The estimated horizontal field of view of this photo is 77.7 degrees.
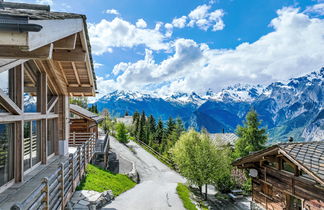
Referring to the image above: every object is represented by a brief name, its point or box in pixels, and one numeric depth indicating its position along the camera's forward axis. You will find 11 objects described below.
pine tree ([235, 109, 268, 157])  20.62
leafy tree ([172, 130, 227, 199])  17.03
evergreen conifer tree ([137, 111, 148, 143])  43.23
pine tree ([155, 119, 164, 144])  42.64
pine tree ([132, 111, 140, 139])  47.91
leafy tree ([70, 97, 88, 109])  49.36
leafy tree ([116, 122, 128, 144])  35.12
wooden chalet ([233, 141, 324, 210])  6.78
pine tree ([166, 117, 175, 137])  41.71
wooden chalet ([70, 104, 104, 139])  18.66
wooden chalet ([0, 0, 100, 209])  2.83
